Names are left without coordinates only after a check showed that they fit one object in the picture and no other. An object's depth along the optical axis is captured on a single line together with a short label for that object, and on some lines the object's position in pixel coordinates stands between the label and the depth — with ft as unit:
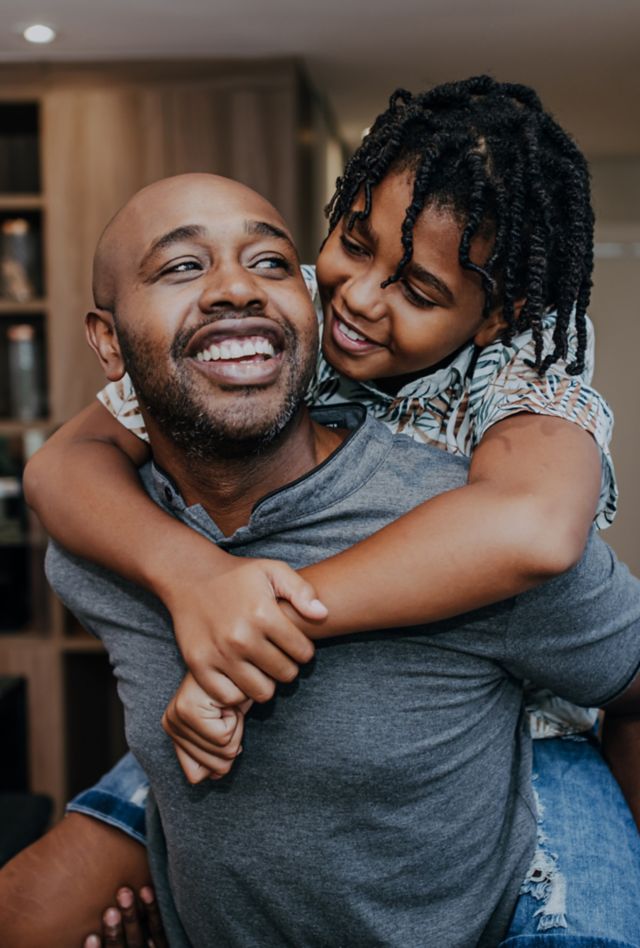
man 3.26
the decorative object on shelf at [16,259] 10.73
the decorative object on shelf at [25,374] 10.82
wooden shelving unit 10.46
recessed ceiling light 9.20
